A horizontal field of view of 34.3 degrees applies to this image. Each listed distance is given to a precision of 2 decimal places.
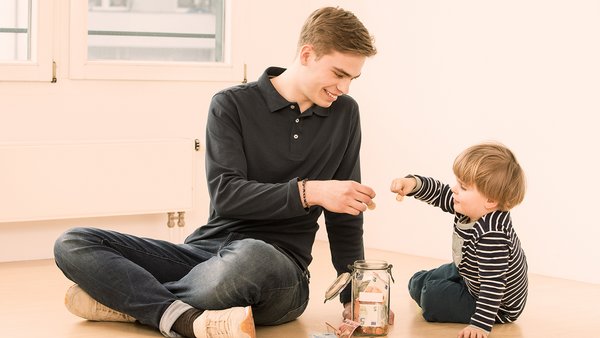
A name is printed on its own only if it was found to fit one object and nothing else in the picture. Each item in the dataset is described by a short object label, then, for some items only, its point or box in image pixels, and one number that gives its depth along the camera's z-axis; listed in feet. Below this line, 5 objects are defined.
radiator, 10.64
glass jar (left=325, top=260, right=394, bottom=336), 7.33
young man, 7.14
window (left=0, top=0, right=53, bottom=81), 10.96
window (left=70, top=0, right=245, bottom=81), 11.34
